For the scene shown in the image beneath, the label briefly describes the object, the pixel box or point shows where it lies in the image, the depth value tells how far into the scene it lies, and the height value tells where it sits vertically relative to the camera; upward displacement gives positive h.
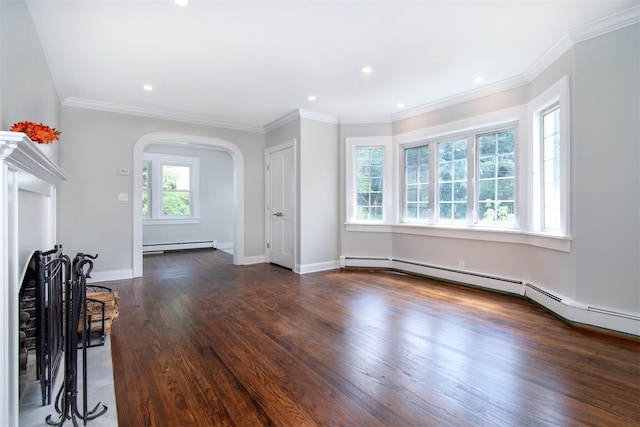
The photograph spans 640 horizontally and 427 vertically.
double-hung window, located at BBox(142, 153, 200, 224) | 7.14 +0.60
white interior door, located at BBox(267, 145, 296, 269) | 5.32 +0.12
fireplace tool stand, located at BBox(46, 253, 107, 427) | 1.50 -0.67
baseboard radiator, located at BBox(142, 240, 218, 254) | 7.12 -0.77
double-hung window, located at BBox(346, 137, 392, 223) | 5.28 +0.60
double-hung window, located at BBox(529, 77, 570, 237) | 2.98 +0.55
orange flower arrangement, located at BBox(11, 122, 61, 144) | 1.81 +0.48
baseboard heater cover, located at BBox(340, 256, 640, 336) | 2.64 -0.88
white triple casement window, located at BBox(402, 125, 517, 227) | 3.95 +0.48
